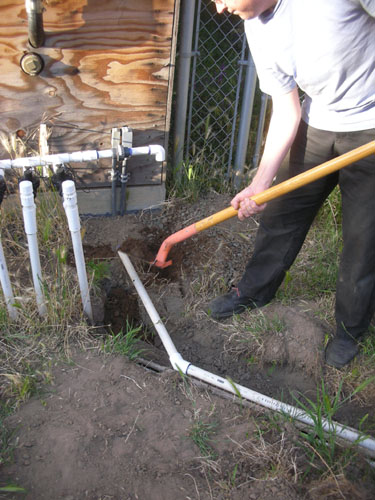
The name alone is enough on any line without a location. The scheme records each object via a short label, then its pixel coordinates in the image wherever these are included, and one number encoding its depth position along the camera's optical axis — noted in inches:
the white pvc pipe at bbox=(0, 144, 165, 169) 105.0
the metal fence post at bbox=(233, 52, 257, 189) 132.1
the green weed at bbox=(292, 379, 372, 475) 70.7
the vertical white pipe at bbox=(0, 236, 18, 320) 87.9
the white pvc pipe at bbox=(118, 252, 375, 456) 76.7
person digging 71.2
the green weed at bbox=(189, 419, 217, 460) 73.3
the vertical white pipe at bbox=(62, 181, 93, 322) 81.7
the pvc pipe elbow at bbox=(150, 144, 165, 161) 116.1
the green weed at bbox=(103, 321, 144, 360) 90.3
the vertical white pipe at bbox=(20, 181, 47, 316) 80.0
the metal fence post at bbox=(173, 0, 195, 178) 120.3
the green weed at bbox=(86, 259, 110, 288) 109.1
